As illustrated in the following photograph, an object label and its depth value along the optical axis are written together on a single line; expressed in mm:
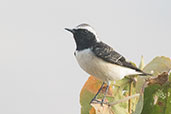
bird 5566
